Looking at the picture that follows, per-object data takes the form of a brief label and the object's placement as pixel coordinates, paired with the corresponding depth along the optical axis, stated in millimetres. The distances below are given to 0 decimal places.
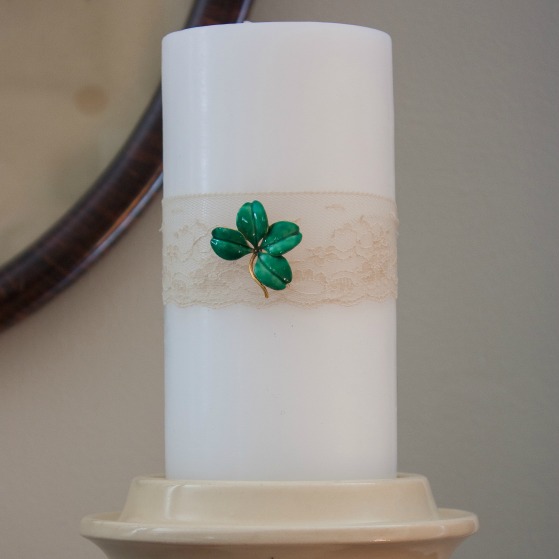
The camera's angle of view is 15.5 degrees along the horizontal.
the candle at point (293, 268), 672
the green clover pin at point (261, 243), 666
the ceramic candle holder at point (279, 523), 634
